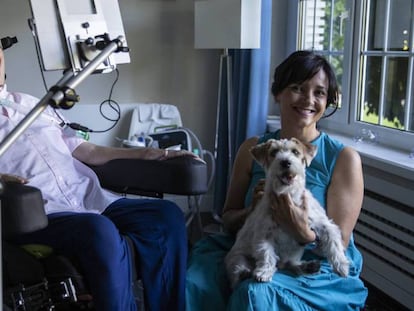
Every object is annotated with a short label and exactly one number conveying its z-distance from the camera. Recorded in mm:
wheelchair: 1135
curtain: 2807
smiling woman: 1413
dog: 1450
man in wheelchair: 1449
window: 2344
